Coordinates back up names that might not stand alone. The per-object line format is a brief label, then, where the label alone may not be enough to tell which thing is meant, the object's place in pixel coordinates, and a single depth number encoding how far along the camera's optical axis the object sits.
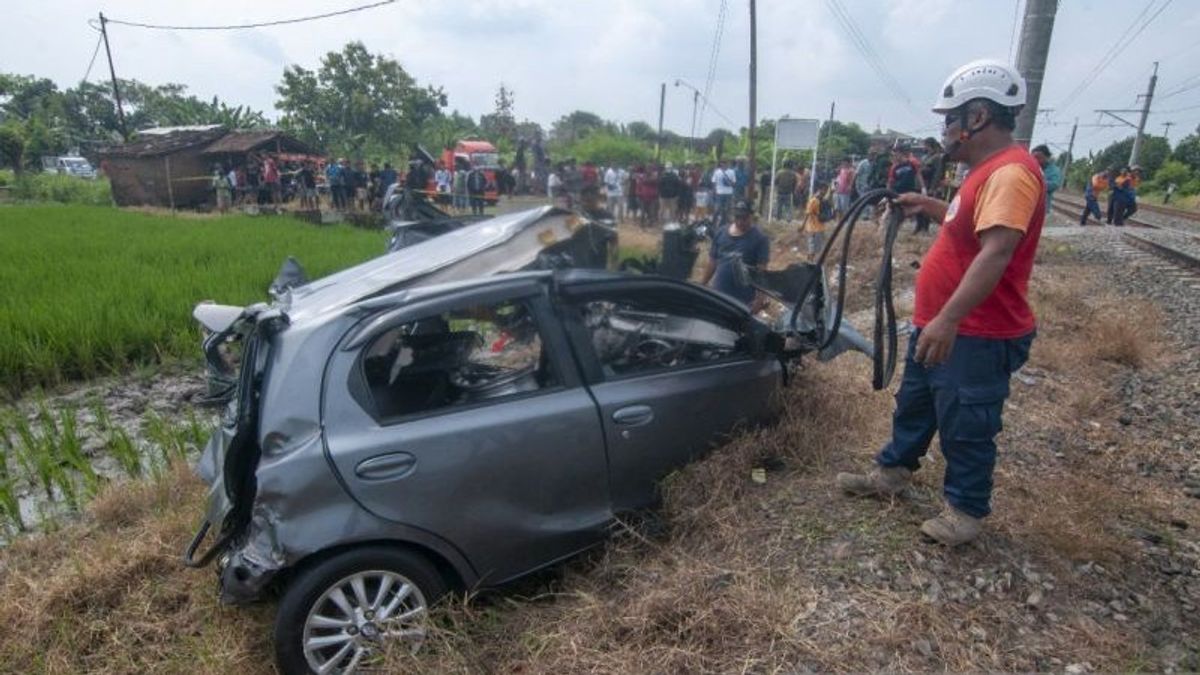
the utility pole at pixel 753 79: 15.77
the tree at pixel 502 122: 49.22
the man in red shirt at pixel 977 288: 2.17
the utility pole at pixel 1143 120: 29.67
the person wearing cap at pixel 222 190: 21.58
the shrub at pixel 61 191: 25.98
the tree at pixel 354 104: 31.88
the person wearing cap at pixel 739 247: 5.82
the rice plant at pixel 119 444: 4.63
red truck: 22.08
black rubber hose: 2.76
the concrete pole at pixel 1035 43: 7.14
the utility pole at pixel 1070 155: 58.19
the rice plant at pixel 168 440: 4.70
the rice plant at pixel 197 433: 4.91
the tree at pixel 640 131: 59.09
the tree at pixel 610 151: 35.47
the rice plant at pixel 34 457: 4.45
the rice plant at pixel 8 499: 4.04
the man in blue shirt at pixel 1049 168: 9.82
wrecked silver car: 2.37
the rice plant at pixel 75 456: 4.40
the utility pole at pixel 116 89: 29.47
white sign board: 14.50
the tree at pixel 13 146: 32.22
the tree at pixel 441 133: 37.72
